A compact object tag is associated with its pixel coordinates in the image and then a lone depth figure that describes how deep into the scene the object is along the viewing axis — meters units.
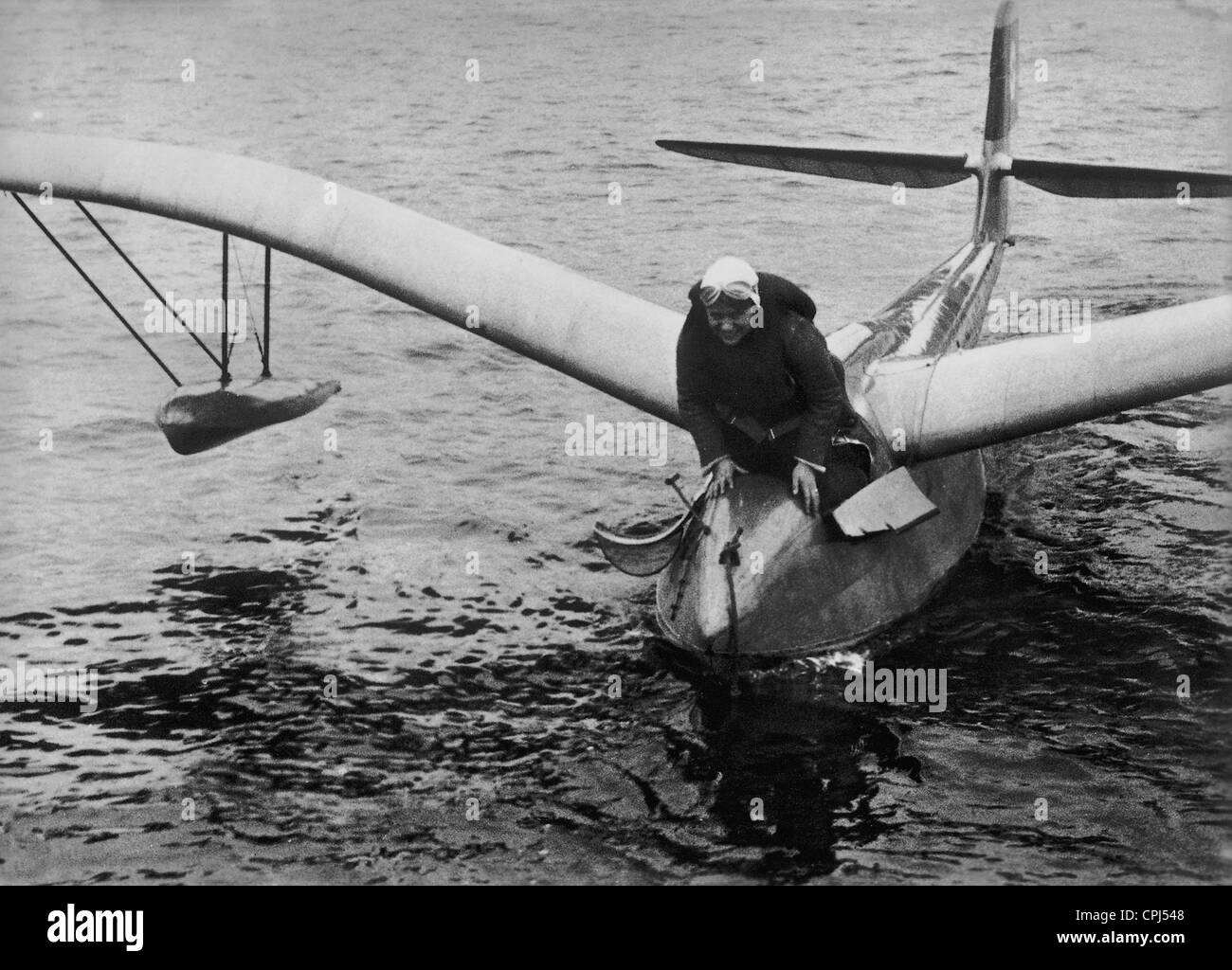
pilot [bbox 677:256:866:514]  10.84
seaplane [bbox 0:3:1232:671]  11.61
